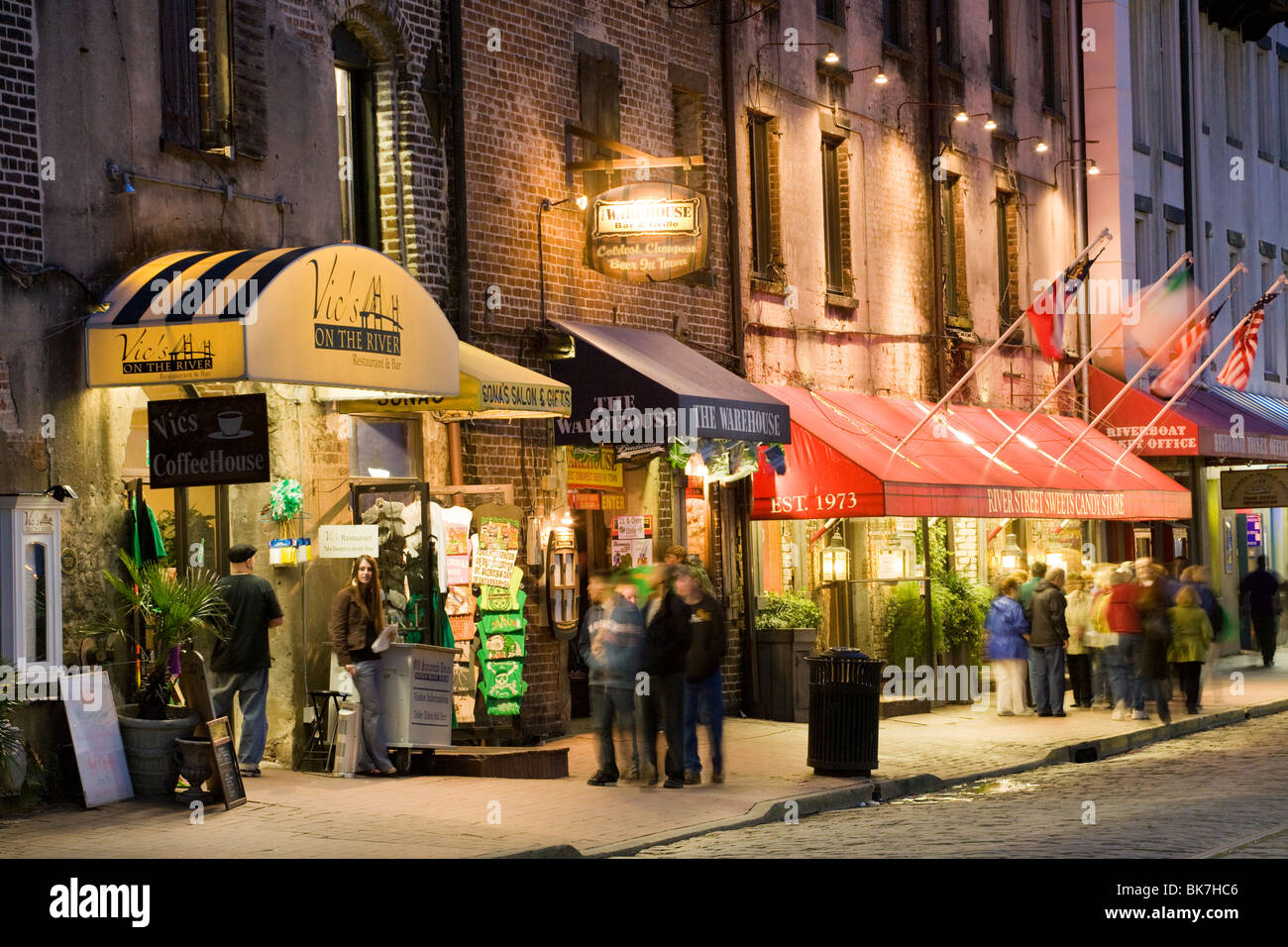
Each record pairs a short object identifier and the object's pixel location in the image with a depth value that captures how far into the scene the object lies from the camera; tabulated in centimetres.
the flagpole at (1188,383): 2788
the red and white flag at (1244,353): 2897
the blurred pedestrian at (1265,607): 3089
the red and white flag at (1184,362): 2880
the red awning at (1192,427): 2966
